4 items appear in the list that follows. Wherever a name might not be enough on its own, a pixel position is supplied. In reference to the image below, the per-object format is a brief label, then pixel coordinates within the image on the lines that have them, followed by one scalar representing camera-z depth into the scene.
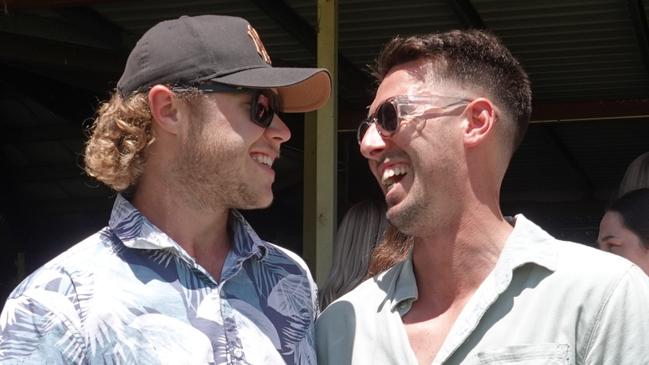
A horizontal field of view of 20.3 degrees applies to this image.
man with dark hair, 2.09
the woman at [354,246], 3.37
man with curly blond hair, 2.10
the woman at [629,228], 3.25
